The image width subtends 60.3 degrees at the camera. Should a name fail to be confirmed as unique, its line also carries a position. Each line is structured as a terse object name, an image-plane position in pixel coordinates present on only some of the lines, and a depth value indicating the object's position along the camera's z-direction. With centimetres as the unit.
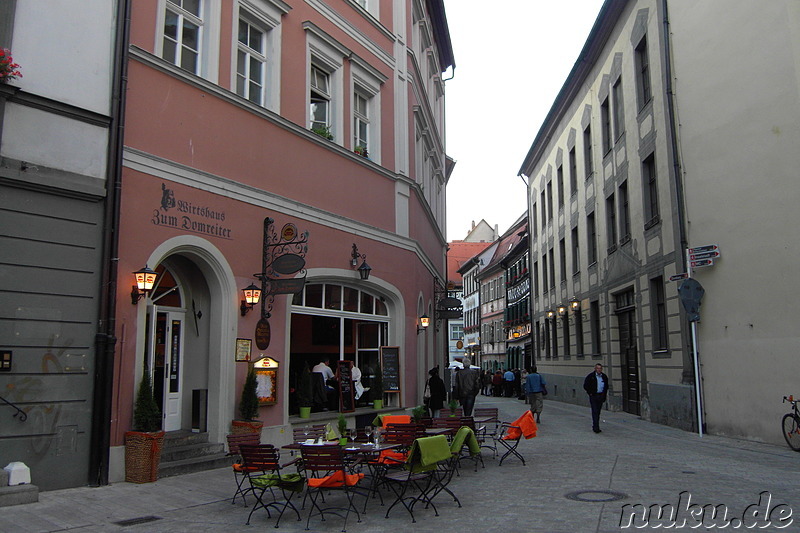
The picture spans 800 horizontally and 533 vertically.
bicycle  1248
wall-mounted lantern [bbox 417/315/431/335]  1945
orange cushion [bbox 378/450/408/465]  865
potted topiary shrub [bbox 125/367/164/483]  953
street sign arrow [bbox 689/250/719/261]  1523
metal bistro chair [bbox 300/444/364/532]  773
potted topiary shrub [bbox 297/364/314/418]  1423
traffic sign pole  1564
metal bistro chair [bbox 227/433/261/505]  862
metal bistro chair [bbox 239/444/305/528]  775
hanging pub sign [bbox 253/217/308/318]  1216
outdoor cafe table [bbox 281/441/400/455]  848
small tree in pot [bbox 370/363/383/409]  1667
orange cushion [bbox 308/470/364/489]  773
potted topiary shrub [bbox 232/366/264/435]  1159
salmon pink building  1080
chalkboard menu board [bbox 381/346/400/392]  1708
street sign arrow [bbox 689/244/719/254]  1526
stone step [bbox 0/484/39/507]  791
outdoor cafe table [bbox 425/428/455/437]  1041
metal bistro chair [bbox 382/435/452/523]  796
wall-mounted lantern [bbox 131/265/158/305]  994
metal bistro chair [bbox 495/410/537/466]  1130
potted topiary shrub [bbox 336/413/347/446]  1040
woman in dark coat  1750
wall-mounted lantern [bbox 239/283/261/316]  1204
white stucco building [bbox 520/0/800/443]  1393
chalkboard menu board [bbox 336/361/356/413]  1544
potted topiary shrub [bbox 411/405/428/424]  1315
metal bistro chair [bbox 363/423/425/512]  875
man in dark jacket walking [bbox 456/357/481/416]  1653
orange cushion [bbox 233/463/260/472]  820
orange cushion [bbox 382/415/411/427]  1165
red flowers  862
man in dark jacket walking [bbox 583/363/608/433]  1672
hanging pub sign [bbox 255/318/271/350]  1245
